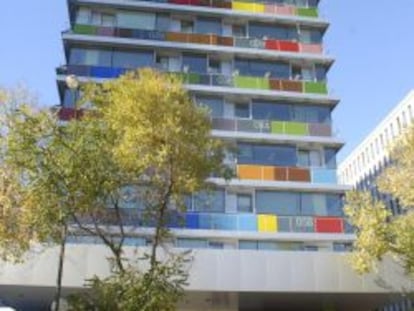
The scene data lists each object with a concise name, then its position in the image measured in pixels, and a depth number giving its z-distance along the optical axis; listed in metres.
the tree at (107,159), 20.23
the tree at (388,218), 23.48
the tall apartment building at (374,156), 87.56
